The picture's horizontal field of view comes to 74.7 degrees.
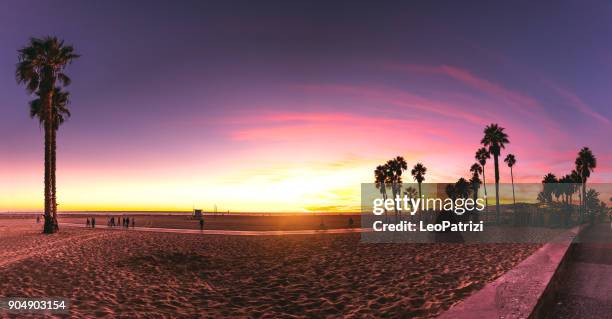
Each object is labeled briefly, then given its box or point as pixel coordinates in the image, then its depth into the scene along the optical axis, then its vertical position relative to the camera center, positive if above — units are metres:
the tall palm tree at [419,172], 89.56 +2.32
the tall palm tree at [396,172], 84.31 +2.33
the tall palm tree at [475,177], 87.32 +0.93
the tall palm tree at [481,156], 76.06 +4.75
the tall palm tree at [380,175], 87.62 +1.77
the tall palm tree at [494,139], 66.25 +6.88
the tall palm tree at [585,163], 82.19 +3.24
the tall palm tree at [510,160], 83.31 +4.22
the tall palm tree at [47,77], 33.16 +9.54
